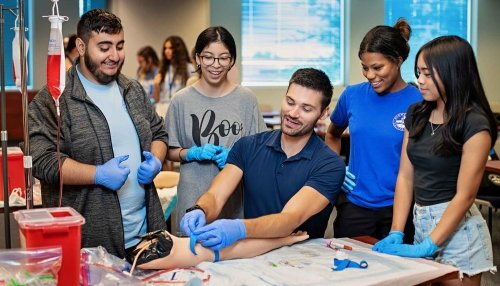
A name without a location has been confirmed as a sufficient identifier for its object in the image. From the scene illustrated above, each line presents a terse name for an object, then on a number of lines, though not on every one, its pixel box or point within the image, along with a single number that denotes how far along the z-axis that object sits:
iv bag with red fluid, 1.60
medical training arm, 1.73
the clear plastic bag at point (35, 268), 1.34
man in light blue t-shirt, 2.00
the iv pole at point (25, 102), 1.71
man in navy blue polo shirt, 2.01
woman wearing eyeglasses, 2.35
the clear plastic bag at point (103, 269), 1.53
